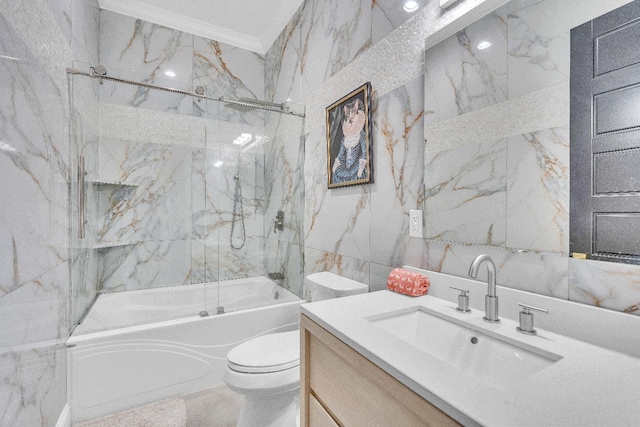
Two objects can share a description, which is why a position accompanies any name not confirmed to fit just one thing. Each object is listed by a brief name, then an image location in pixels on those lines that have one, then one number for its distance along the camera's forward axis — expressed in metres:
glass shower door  2.42
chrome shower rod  2.07
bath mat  1.66
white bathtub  1.71
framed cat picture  1.75
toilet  1.38
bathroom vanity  0.56
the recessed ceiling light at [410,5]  1.45
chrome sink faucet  0.98
